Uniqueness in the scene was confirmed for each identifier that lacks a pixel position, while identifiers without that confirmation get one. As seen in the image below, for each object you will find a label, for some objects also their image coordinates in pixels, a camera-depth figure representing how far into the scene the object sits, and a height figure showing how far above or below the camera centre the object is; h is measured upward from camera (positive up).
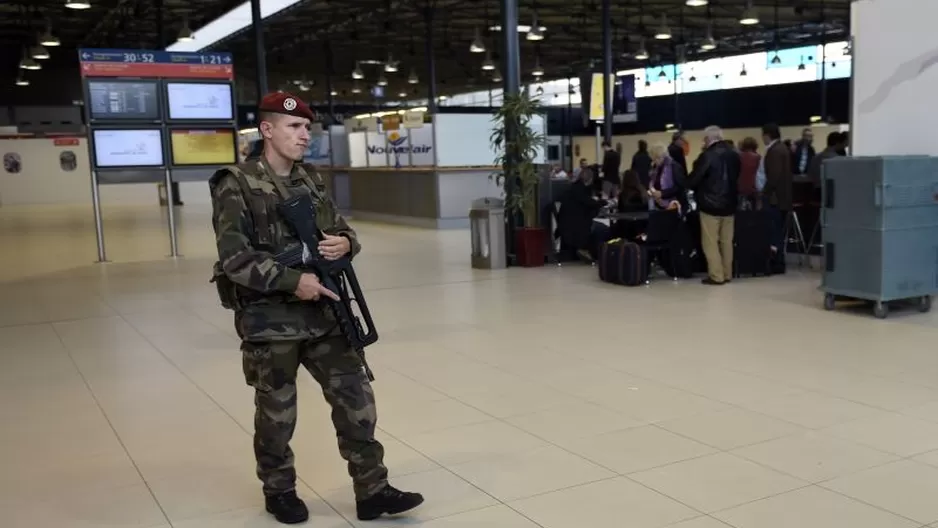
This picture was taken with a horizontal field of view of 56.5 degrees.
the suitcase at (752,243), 8.67 -0.99
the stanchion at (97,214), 11.45 -0.59
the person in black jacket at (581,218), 9.63 -0.76
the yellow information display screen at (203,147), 11.80 +0.24
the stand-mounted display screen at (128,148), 11.39 +0.26
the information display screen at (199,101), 11.75 +0.86
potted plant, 9.77 -0.14
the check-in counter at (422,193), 15.30 -0.68
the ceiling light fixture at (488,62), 25.33 +2.66
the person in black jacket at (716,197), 8.09 -0.48
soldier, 2.88 -0.53
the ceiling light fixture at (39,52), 19.62 +2.67
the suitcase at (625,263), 8.30 -1.09
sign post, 11.33 +0.67
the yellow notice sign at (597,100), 14.85 +0.84
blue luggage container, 6.35 -0.66
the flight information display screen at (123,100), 11.28 +0.88
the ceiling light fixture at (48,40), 18.39 +2.77
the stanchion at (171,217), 11.95 -0.71
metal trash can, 9.83 -0.90
